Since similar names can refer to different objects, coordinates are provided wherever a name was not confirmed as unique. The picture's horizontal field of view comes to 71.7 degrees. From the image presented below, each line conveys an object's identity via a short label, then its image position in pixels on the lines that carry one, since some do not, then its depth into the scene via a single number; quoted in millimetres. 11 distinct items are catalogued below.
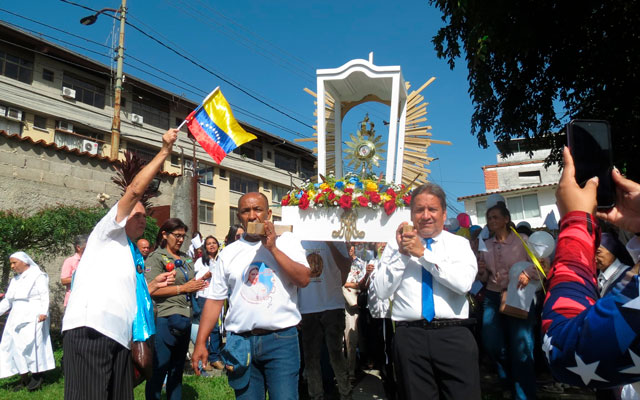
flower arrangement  4188
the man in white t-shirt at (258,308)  3092
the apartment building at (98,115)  20141
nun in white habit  6035
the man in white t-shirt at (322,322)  4613
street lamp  15055
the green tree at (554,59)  5938
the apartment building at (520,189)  30141
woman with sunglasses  4387
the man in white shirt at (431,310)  2893
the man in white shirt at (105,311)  2701
